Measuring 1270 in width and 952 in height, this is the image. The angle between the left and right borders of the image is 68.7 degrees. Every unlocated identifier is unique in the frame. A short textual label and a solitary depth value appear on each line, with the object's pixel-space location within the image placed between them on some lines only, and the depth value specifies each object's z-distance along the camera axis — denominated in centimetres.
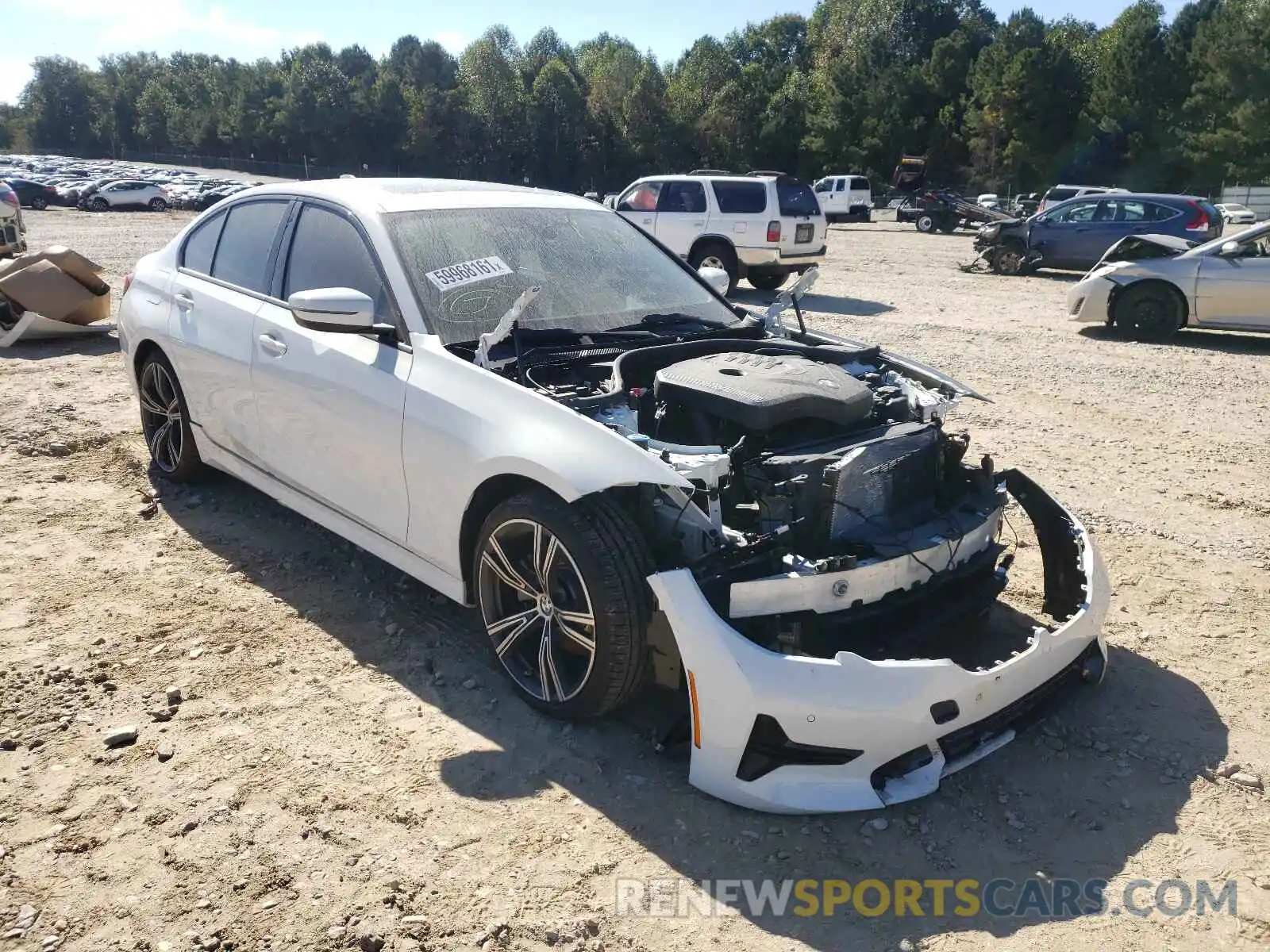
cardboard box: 945
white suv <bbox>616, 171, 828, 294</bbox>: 1360
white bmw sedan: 270
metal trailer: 2869
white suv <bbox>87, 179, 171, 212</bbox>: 3891
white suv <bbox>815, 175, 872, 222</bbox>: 3750
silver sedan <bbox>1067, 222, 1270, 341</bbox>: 980
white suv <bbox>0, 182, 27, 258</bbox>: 1280
